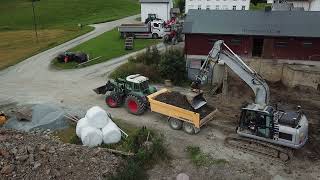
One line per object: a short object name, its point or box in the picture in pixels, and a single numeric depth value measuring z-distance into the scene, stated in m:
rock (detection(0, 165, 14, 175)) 17.03
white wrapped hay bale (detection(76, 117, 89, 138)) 21.12
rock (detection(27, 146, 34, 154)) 18.32
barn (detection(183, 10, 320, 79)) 30.89
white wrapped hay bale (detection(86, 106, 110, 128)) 21.14
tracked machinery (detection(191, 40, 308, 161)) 19.00
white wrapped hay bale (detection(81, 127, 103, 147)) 20.33
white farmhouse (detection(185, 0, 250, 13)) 63.29
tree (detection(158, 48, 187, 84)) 31.69
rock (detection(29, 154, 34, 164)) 17.69
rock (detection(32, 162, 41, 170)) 17.39
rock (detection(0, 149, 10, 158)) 17.95
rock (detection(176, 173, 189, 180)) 17.91
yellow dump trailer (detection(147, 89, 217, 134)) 21.88
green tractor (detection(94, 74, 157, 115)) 24.80
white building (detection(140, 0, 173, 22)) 60.81
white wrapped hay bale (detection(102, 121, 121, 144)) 20.70
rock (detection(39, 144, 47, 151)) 18.62
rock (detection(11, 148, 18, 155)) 18.19
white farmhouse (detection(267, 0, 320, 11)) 55.84
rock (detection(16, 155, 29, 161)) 17.79
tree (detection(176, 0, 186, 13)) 75.82
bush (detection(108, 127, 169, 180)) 17.83
